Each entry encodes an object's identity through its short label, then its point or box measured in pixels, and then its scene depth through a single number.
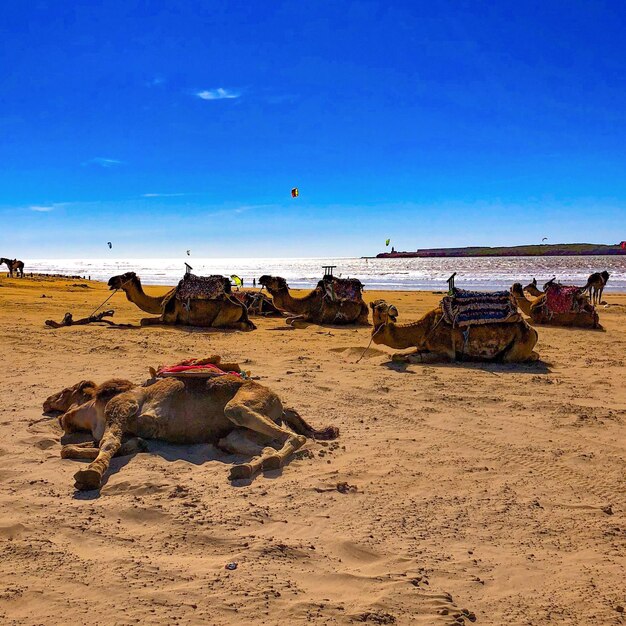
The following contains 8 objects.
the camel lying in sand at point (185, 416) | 5.29
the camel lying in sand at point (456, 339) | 10.17
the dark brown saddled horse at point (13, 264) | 41.70
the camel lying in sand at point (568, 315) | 14.82
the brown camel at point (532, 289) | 19.73
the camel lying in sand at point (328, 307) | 15.70
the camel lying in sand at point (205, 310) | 14.53
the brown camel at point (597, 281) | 19.60
